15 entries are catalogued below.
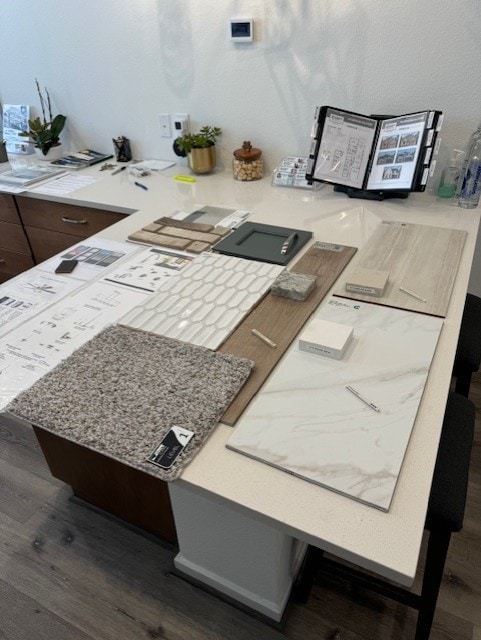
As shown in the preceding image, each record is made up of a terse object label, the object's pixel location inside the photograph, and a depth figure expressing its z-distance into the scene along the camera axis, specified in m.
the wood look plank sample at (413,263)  1.04
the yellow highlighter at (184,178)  1.93
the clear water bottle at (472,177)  1.51
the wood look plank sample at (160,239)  1.33
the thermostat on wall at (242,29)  1.69
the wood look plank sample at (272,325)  0.81
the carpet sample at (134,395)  0.71
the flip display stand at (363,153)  1.53
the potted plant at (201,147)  1.93
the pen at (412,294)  1.03
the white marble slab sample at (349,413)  0.65
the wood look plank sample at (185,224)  1.43
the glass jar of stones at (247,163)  1.86
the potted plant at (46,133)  2.25
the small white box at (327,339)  0.86
